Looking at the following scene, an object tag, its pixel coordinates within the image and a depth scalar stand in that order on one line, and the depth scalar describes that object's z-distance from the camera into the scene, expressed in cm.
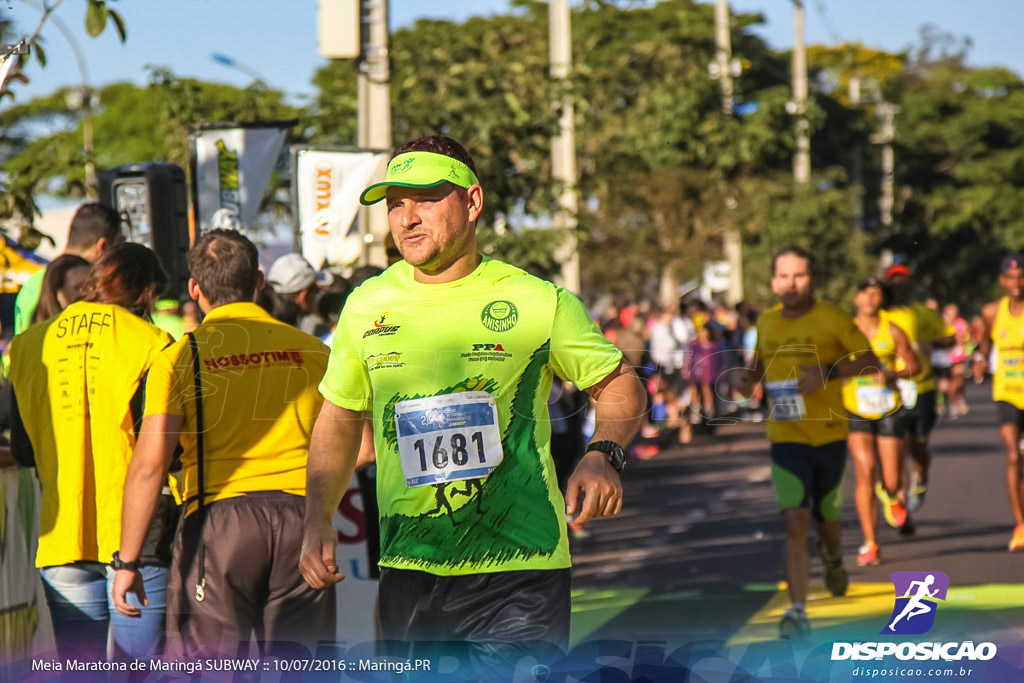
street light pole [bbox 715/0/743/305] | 3189
